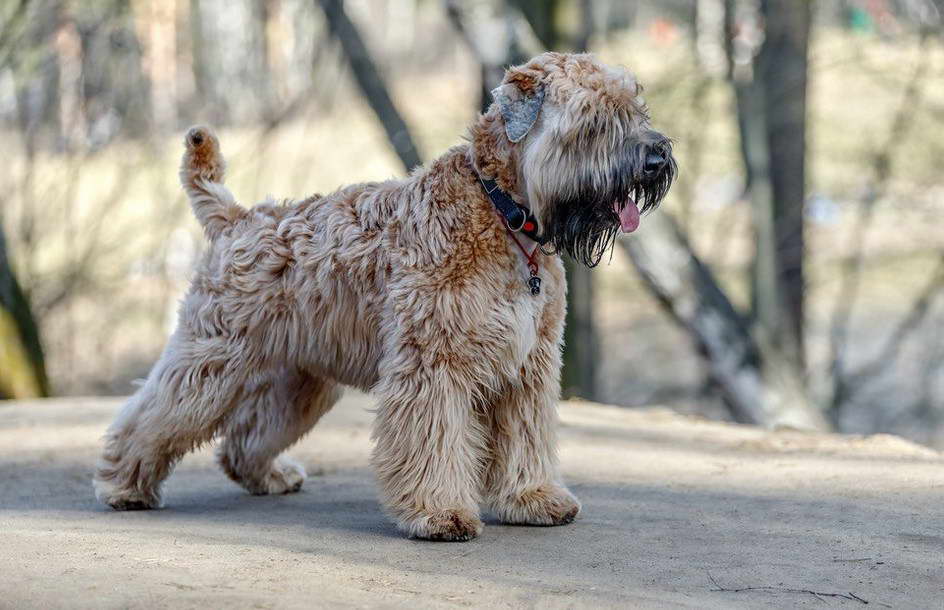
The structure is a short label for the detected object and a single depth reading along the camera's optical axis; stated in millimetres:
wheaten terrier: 5027
